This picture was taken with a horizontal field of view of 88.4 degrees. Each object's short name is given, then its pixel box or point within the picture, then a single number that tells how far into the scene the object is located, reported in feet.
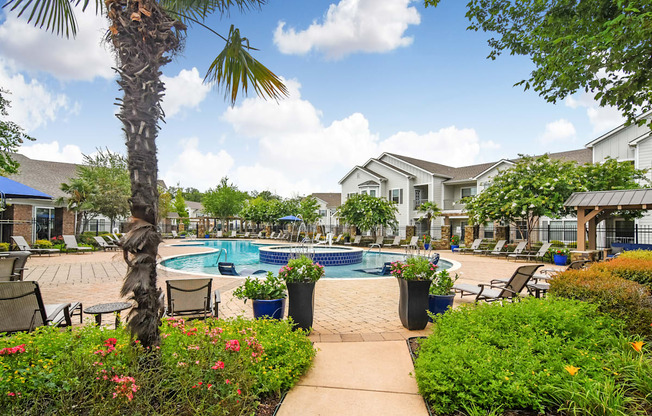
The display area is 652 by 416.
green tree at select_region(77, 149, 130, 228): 71.67
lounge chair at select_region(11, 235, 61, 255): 49.47
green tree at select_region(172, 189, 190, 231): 158.47
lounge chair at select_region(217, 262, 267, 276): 33.71
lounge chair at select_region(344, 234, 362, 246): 86.43
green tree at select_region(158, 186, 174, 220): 122.03
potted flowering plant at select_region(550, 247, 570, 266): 50.24
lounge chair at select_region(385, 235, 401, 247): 83.35
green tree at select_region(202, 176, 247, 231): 129.80
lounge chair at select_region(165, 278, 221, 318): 15.67
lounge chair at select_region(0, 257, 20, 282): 22.33
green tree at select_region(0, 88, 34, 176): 33.42
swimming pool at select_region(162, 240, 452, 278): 45.19
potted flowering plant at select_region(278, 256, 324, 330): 15.97
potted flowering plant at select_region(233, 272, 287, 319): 15.98
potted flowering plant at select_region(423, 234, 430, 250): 81.24
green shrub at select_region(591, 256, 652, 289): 17.54
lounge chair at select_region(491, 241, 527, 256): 58.37
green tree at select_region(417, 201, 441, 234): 89.40
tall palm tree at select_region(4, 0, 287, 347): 9.14
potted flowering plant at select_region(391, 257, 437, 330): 16.61
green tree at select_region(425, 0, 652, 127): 15.80
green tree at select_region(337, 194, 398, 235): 84.99
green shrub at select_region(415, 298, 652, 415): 8.88
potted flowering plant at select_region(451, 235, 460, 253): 81.41
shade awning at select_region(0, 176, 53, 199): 28.73
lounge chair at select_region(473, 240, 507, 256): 65.05
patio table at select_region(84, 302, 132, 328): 14.32
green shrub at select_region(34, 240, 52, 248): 58.03
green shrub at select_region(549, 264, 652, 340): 13.05
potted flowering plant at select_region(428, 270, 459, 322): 17.94
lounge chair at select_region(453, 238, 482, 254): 70.16
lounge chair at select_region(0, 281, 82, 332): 12.80
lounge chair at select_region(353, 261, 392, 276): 39.23
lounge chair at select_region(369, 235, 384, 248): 83.26
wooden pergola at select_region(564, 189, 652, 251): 36.04
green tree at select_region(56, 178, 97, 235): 69.67
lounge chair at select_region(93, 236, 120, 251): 65.10
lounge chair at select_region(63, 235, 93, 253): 57.93
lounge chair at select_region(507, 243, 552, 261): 54.80
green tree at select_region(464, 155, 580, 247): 56.80
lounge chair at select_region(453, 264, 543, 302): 21.18
